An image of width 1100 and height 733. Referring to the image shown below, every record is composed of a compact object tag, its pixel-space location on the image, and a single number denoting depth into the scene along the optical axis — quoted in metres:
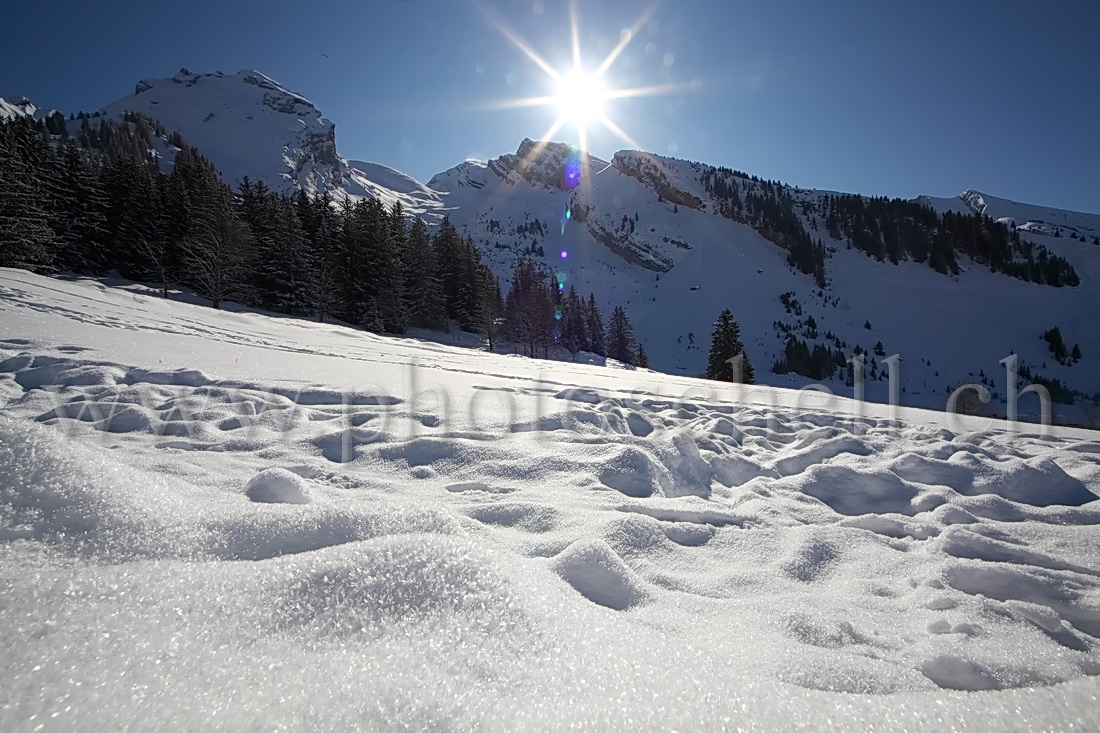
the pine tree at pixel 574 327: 35.16
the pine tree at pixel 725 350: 24.88
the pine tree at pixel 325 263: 23.94
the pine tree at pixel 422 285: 27.77
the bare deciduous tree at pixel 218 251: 19.97
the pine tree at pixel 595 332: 36.97
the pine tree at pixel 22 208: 16.61
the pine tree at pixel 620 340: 40.56
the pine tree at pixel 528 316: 30.77
